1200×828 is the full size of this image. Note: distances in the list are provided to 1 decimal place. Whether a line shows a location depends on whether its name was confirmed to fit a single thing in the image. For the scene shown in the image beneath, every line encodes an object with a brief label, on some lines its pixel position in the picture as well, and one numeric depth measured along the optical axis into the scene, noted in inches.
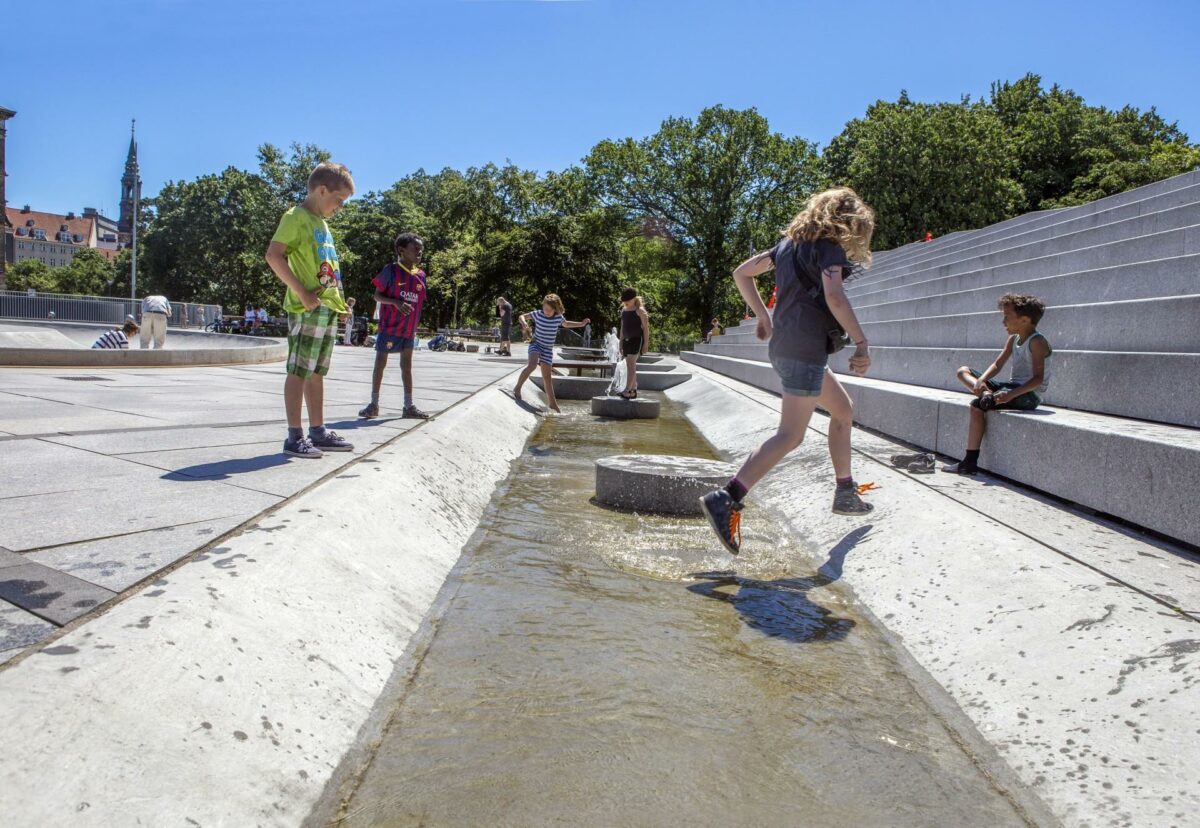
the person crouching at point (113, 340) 526.0
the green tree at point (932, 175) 1843.0
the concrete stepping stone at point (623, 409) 458.6
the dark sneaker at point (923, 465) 208.2
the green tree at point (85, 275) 4323.8
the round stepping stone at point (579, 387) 591.5
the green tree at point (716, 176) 2074.3
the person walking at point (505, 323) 1055.6
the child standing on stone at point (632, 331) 490.9
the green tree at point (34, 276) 4726.9
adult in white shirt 673.6
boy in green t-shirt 188.2
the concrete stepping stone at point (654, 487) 220.1
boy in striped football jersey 287.4
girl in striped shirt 454.9
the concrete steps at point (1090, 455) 133.4
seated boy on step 199.5
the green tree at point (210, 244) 2586.1
